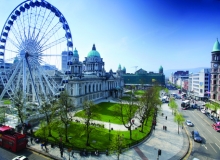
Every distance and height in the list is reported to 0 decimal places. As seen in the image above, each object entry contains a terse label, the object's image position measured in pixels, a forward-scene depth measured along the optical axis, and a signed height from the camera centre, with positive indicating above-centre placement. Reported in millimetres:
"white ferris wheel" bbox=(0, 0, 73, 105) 42844 +9731
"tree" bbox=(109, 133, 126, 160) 23688 -10450
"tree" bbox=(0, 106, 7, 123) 35638 -9116
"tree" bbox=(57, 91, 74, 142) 31805 -6467
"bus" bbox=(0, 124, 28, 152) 26988 -11449
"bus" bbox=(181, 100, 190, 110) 66675 -11949
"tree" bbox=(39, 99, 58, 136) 32881 -6936
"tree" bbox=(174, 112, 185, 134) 37375 -10085
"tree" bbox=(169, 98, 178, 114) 51331 -9233
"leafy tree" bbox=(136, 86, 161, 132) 39781 -6777
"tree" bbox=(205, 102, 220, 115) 52050 -9906
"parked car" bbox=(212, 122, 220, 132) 39997 -13157
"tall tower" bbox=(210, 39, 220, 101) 67750 +3348
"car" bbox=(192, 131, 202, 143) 33041 -13136
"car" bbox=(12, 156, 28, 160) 23531 -12496
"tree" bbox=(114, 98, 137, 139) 33219 -7817
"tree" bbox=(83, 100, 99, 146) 30641 -7063
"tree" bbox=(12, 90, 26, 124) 34500 -6106
